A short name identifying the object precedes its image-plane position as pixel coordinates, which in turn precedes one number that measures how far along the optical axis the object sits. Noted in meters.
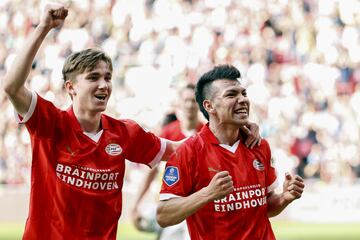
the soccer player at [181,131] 14.60
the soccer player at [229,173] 8.91
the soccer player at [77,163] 9.26
